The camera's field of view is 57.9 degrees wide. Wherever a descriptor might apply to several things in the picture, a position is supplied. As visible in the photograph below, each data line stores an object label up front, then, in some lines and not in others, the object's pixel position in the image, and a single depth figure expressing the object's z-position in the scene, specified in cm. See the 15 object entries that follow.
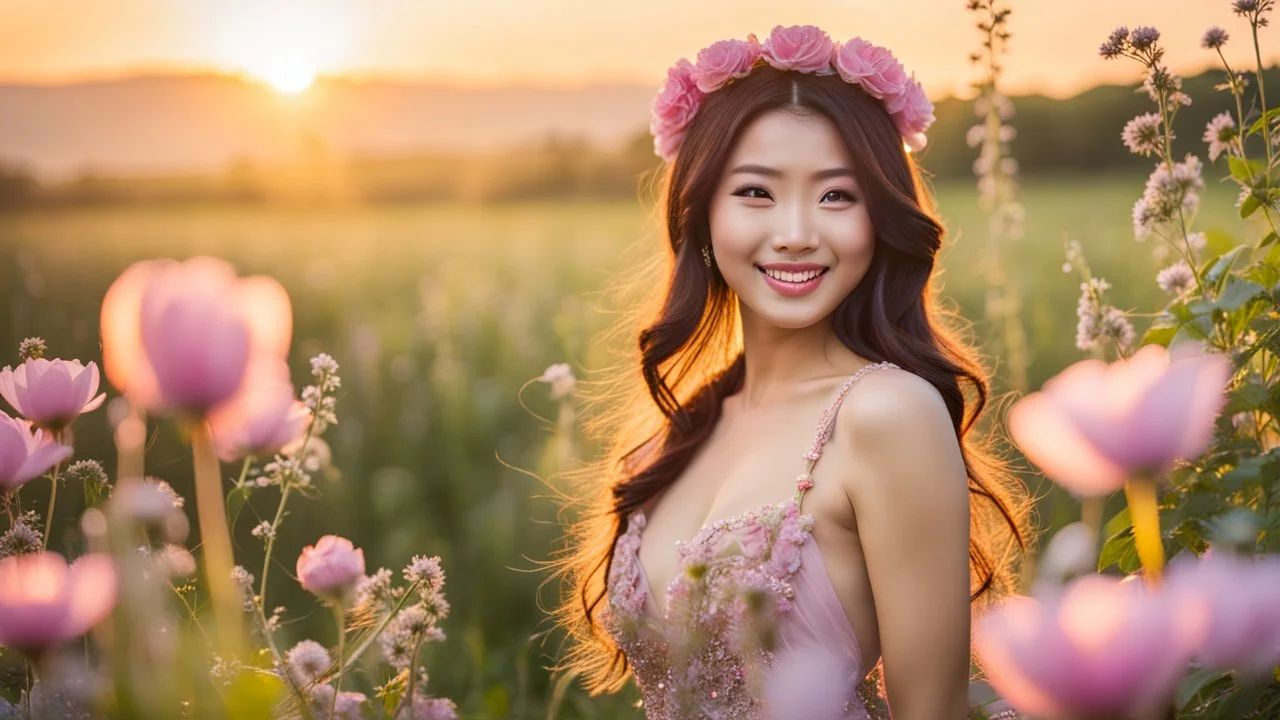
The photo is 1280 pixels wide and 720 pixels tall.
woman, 174
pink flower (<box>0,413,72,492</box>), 100
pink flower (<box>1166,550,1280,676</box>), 61
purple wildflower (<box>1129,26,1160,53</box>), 179
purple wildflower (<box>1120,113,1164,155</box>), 194
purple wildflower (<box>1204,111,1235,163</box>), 178
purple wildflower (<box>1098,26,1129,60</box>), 181
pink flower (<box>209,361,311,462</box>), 73
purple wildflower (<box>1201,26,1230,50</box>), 176
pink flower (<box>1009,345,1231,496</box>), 67
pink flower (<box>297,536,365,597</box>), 114
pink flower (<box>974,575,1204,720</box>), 58
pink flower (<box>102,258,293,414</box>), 68
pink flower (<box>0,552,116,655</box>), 72
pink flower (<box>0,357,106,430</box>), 106
